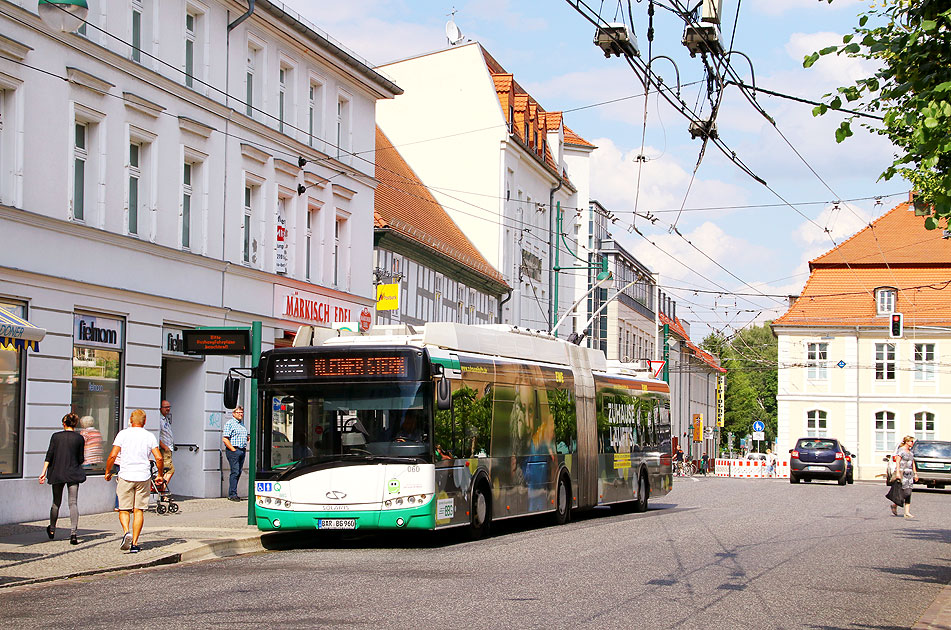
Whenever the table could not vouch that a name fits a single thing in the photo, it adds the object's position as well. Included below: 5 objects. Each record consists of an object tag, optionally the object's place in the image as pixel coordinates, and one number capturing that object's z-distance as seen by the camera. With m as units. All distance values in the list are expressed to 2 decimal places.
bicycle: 67.26
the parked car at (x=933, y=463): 44.09
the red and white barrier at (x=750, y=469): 65.75
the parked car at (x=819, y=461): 47.97
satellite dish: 57.44
